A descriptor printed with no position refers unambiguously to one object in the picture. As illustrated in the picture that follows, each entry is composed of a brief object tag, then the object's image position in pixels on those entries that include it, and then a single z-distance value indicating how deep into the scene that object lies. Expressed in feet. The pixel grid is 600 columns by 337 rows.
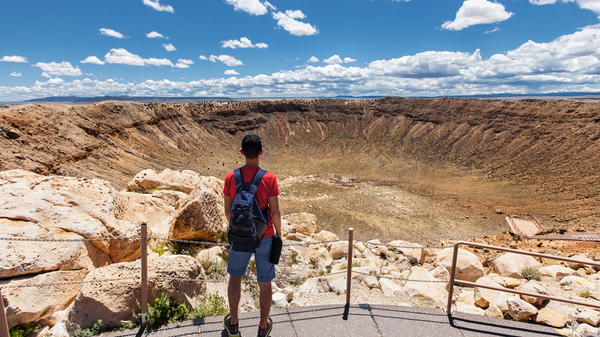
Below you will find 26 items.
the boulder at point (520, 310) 14.70
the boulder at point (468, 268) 24.48
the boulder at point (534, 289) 16.31
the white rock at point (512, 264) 25.44
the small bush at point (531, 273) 24.04
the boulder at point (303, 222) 55.57
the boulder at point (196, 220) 27.14
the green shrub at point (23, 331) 13.03
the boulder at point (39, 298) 13.52
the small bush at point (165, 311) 13.48
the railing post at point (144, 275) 12.75
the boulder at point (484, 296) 17.65
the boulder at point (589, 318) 14.71
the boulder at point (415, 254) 36.65
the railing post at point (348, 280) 14.38
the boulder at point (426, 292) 17.19
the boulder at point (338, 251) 33.71
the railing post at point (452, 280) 14.62
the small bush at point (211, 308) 14.20
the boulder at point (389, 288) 18.51
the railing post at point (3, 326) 10.36
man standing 11.25
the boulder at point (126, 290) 13.23
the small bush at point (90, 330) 12.64
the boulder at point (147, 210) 28.50
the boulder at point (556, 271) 25.38
